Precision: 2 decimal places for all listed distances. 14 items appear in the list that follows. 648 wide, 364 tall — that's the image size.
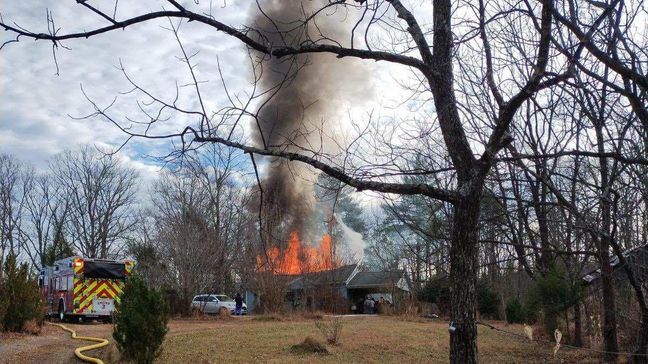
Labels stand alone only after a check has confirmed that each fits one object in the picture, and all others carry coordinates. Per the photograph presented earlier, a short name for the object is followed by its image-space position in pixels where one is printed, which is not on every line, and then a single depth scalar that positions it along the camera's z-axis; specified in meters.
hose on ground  10.54
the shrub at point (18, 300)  15.95
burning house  28.89
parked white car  30.13
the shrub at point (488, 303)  28.78
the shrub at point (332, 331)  14.10
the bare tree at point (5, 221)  45.88
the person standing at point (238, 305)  31.38
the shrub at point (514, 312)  25.44
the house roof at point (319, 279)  33.94
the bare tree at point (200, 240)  27.34
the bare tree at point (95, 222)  46.41
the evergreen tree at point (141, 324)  9.56
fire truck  21.73
